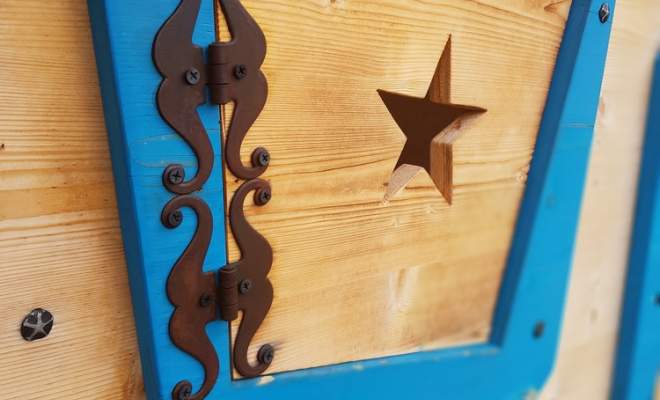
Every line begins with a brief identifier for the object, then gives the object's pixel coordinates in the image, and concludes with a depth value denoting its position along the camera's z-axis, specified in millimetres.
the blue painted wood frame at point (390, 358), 520
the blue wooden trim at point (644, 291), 1107
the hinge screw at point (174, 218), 554
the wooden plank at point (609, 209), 997
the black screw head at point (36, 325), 536
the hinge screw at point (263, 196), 615
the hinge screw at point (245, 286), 620
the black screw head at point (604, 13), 847
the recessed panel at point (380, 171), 630
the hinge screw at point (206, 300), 599
